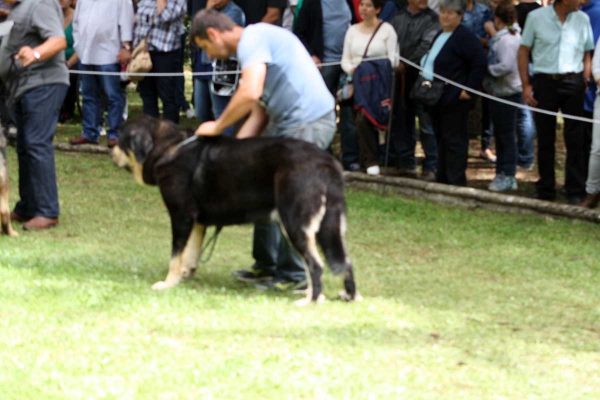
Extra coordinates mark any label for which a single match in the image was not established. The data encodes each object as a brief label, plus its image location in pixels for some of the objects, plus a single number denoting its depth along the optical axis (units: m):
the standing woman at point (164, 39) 14.45
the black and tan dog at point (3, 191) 9.91
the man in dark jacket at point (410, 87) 12.79
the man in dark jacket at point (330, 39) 13.35
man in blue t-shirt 7.52
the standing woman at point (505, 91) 12.45
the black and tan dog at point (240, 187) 7.30
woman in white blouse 12.62
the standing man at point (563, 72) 11.54
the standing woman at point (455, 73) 11.97
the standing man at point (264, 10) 13.41
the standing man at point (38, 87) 9.92
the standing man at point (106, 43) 15.02
